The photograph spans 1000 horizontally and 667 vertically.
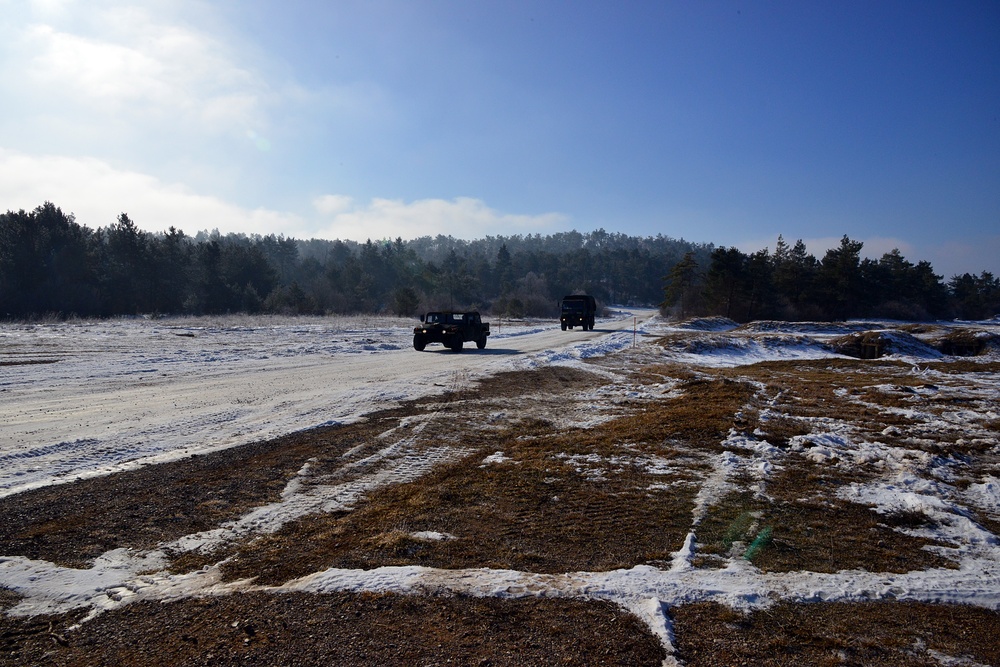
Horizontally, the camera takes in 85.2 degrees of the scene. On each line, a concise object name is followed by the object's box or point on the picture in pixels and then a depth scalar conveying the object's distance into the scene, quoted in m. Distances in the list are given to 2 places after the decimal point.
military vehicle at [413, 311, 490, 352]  23.66
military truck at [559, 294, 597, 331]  42.22
